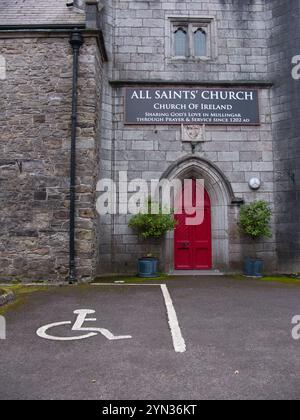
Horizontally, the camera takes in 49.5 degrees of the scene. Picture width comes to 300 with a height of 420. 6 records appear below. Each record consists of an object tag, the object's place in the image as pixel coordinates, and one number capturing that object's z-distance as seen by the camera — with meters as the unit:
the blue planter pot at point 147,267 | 8.34
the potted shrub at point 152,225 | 8.30
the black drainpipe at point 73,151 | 7.32
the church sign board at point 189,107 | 9.28
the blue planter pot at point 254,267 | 8.54
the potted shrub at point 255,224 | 8.54
